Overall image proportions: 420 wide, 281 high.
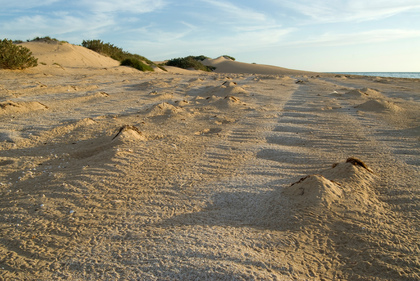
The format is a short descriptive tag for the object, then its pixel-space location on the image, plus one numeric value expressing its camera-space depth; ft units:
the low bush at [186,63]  67.31
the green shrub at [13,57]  26.73
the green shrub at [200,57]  98.84
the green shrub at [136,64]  45.88
